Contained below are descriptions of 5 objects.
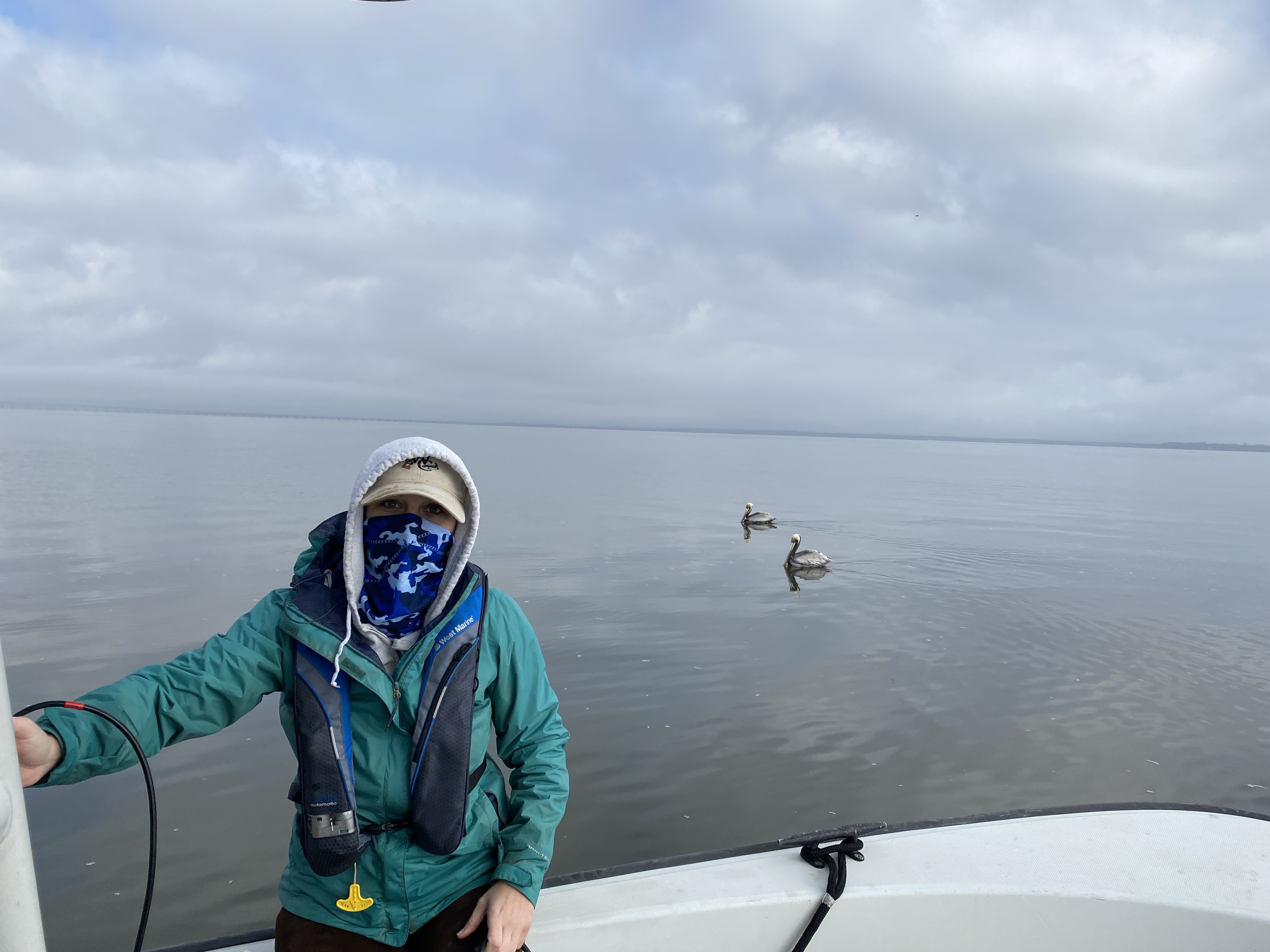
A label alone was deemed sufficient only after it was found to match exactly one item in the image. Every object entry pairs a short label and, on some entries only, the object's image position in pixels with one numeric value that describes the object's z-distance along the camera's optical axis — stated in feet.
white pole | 4.90
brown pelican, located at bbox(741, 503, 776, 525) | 80.94
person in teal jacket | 8.61
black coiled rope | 9.90
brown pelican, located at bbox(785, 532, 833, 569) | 57.57
